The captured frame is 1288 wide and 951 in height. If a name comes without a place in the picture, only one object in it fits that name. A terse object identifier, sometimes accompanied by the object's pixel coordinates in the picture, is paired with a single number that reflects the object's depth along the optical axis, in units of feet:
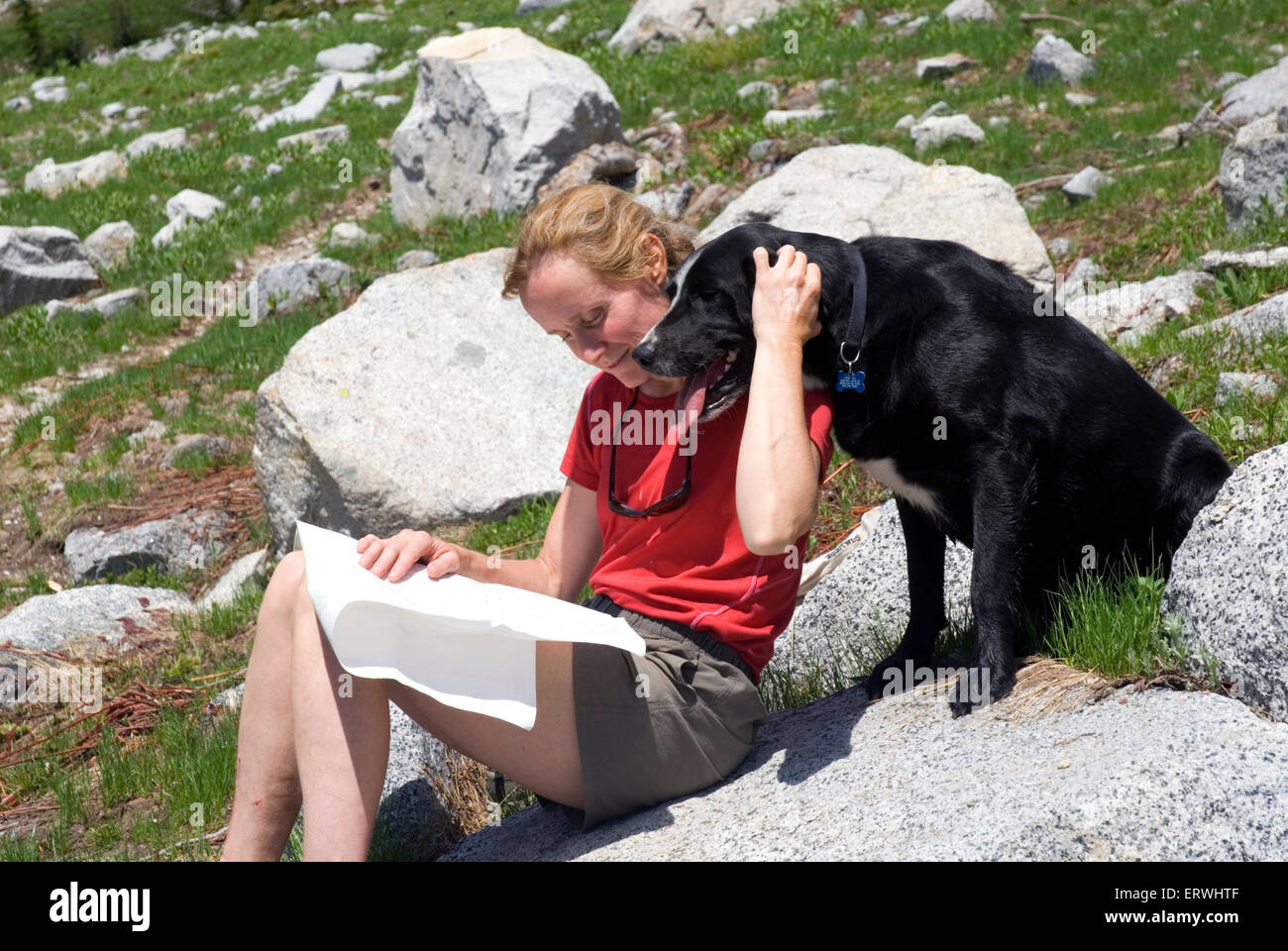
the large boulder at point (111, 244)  39.37
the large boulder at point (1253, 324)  17.25
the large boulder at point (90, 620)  19.79
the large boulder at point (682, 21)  51.29
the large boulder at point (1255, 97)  29.48
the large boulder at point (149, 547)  23.91
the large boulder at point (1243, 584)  9.00
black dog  10.09
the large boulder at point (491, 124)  34.73
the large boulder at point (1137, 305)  20.34
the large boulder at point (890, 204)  23.99
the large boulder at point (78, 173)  47.45
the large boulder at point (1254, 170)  22.29
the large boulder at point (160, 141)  51.64
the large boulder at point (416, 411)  20.81
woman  9.13
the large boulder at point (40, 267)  36.83
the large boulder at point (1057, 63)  36.70
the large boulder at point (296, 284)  33.12
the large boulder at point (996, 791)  7.97
